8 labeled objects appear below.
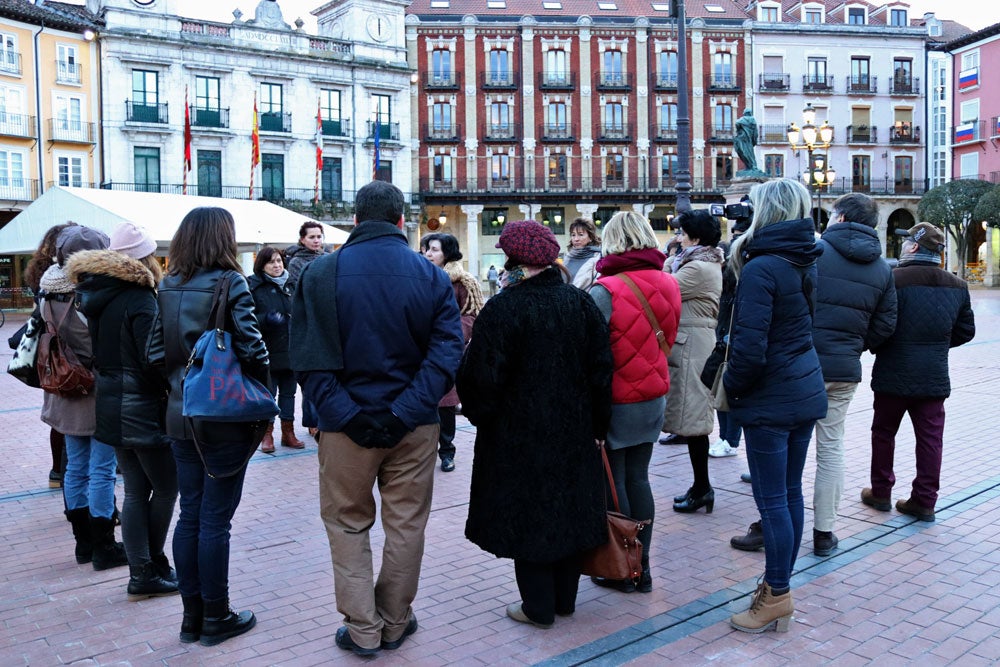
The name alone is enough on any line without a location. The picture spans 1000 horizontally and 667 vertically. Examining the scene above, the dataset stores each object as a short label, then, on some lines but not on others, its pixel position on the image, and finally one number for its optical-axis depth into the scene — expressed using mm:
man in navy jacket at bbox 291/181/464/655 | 3734
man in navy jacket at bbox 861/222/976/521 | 5652
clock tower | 43125
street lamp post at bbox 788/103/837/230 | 20891
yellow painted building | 34750
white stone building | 37062
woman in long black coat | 4000
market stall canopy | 11344
